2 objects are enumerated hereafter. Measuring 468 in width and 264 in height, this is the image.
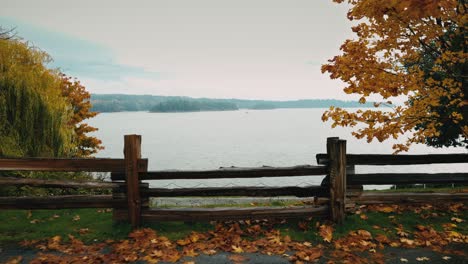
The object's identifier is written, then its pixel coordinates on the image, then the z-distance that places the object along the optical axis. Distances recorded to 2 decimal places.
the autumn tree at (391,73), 7.78
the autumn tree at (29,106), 11.05
